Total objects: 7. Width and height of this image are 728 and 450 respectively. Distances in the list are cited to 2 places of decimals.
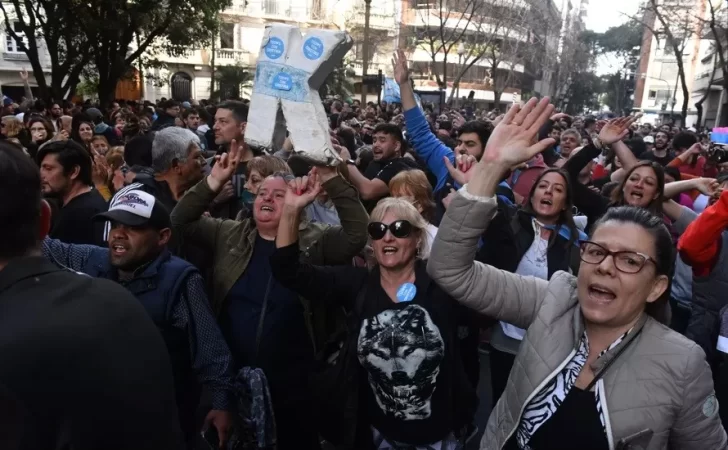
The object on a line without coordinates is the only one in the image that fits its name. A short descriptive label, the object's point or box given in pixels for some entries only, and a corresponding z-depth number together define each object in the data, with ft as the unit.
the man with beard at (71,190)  10.98
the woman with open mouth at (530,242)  10.83
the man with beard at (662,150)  27.66
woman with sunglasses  7.97
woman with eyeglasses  5.79
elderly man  11.56
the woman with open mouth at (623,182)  13.62
